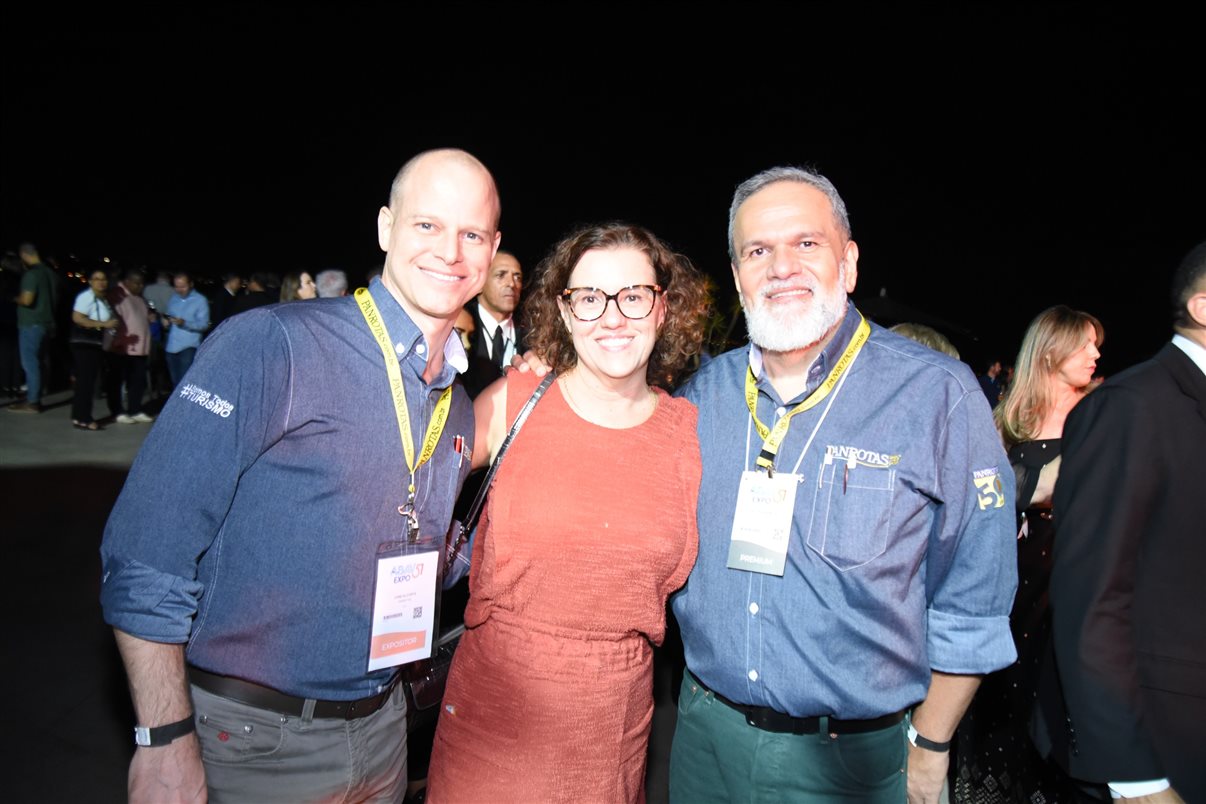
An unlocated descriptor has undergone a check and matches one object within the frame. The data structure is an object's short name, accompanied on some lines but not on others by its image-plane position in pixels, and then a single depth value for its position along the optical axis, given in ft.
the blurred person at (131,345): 29.37
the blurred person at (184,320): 30.09
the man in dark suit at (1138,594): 5.31
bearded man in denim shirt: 5.61
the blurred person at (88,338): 27.22
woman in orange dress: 5.83
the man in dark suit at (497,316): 14.52
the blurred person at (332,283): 17.88
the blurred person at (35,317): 28.53
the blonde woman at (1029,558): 8.39
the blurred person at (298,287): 22.51
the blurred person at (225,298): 33.95
